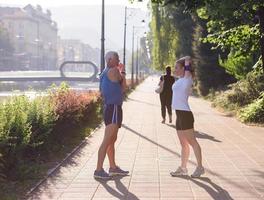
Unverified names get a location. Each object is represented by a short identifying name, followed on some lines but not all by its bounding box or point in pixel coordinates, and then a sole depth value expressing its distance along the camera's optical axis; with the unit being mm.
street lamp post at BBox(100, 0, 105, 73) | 26066
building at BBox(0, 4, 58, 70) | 148625
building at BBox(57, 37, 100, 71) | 188950
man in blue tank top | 8398
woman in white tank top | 8477
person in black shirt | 17594
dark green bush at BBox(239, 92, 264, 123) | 17688
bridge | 73138
